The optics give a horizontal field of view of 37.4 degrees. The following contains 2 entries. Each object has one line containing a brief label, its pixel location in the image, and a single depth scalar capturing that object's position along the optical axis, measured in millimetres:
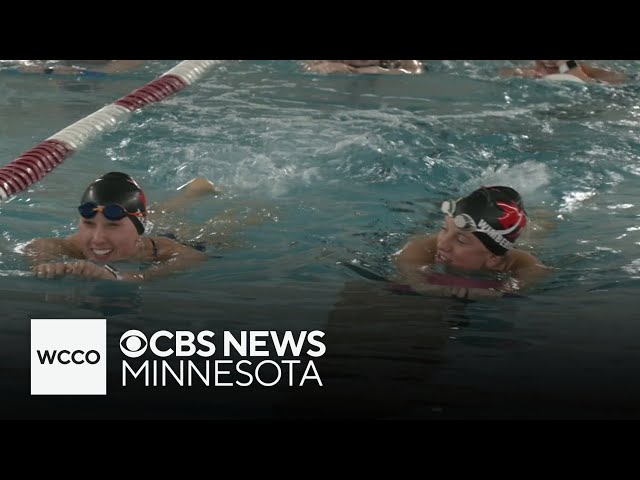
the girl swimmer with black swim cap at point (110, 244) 4578
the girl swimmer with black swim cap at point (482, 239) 4910
